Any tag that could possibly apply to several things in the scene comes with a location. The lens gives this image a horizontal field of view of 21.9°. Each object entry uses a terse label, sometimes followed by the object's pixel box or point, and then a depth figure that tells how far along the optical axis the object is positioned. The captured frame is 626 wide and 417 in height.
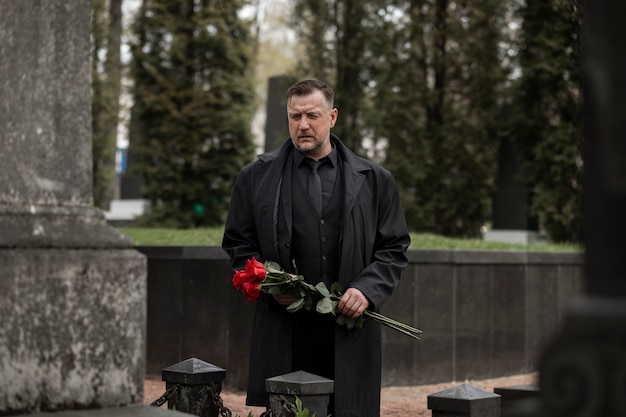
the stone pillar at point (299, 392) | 6.55
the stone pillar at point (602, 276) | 2.59
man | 6.79
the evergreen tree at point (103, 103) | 32.57
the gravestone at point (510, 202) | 28.01
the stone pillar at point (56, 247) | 4.32
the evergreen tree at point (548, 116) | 24.97
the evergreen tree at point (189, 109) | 30.94
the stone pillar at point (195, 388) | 7.73
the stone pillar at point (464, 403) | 7.15
